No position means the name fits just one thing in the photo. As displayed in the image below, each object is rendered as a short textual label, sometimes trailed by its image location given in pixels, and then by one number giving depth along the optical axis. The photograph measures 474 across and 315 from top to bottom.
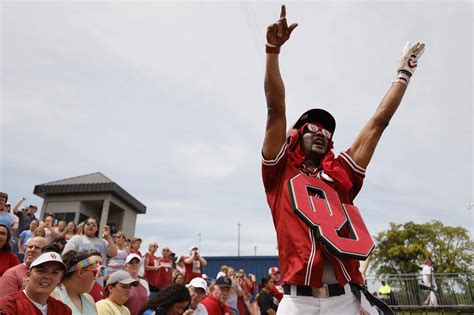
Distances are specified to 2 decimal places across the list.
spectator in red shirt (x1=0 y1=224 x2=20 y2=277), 4.96
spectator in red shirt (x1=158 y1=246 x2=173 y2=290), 9.46
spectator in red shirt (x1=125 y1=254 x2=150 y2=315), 5.93
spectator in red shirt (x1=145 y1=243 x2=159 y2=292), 9.30
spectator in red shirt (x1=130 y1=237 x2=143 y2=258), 9.05
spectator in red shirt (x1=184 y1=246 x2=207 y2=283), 10.12
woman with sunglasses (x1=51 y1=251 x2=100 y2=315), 4.35
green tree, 36.22
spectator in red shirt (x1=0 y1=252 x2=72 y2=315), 3.26
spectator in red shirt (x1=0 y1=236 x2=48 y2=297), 4.09
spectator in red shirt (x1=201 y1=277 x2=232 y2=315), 7.29
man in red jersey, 2.21
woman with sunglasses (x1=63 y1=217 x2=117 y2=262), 6.64
